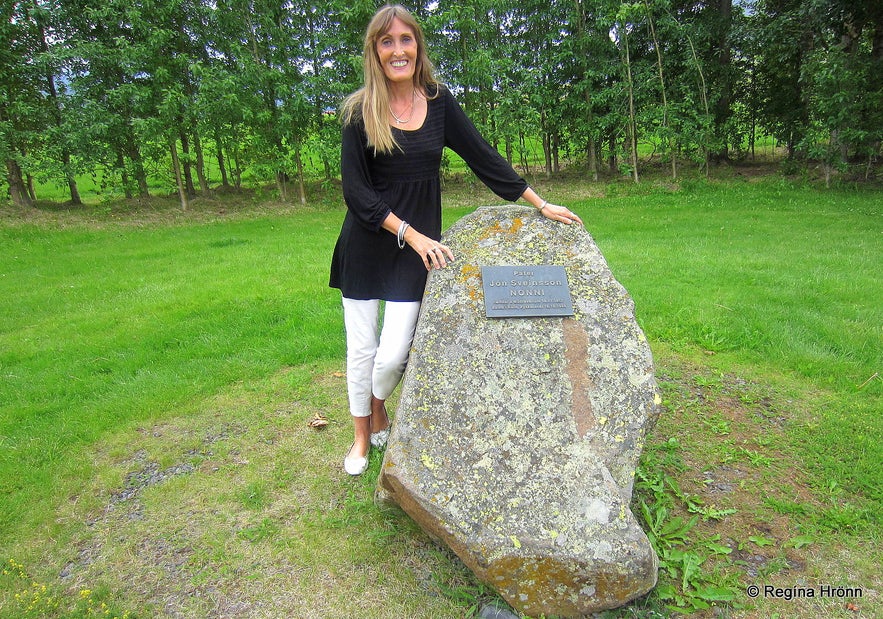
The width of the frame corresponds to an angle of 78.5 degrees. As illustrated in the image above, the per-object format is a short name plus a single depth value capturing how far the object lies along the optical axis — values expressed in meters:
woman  2.57
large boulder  2.13
